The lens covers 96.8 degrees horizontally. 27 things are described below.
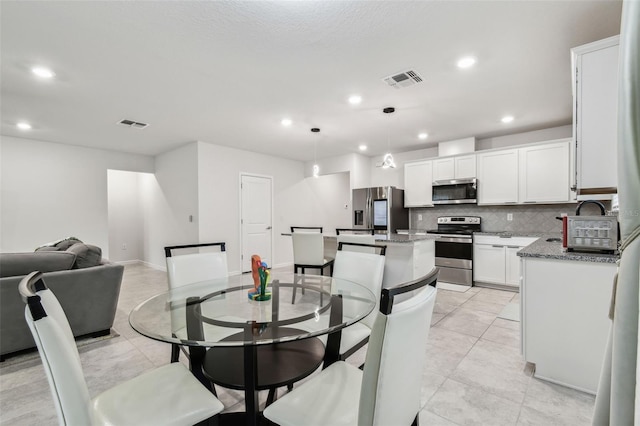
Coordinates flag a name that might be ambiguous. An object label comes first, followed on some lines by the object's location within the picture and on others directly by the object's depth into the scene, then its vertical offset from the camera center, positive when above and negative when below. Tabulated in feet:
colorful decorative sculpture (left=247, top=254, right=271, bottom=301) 5.90 -1.40
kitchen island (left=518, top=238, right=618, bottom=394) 6.13 -2.35
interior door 19.13 -0.30
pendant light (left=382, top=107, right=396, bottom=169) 12.01 +2.35
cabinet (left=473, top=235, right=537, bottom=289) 13.97 -2.48
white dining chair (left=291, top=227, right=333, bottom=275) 12.03 -1.62
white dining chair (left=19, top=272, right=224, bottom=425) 2.85 -2.46
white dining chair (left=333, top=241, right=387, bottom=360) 5.71 -1.62
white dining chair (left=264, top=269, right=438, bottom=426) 2.72 -1.81
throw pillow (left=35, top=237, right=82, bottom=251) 11.71 -1.26
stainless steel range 15.17 -2.12
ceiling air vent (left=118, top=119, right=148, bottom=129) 13.38 +4.36
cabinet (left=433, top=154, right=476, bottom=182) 16.15 +2.59
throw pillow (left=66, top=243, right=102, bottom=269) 9.16 -1.35
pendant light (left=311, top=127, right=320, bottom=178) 14.85 +4.31
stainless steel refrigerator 17.79 +0.20
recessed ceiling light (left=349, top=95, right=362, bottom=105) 10.72 +4.37
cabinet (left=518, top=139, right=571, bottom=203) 13.55 +1.87
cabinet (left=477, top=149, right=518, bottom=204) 14.88 +1.86
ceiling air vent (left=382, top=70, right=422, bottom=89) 9.04 +4.39
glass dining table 4.10 -1.91
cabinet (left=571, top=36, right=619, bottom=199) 6.19 +2.16
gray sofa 7.84 -2.26
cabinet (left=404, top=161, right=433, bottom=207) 17.70 +1.79
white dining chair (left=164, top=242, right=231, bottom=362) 6.88 -1.43
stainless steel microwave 15.93 +1.19
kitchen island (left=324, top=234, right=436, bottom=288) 10.68 -1.77
